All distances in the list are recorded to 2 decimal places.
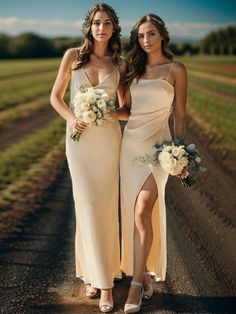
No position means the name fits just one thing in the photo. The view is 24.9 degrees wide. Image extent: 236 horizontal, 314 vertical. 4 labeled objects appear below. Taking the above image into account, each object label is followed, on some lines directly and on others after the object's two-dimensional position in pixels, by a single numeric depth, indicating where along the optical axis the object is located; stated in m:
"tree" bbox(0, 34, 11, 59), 104.69
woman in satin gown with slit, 4.95
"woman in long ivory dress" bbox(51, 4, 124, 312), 4.98
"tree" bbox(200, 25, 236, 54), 113.94
